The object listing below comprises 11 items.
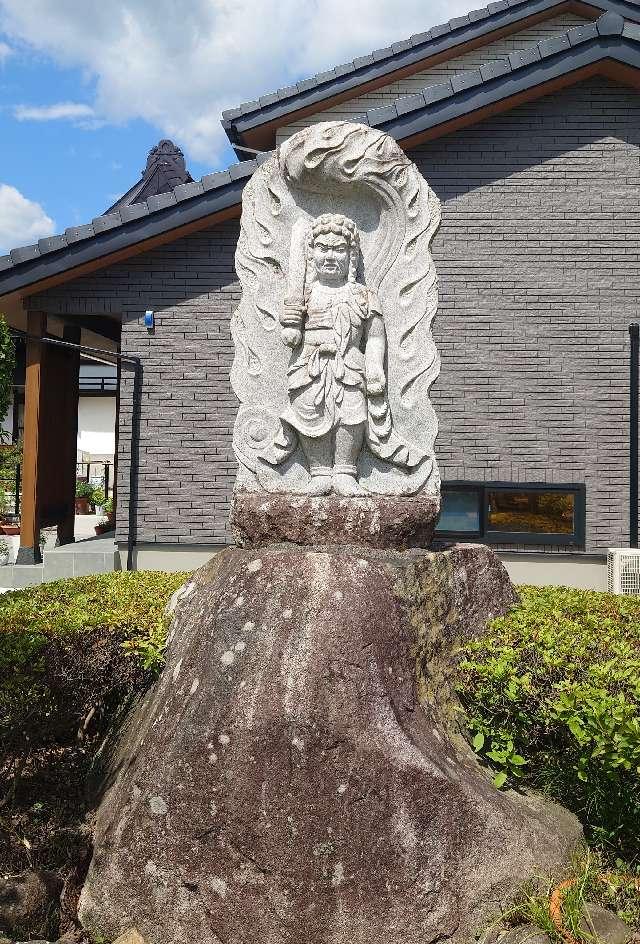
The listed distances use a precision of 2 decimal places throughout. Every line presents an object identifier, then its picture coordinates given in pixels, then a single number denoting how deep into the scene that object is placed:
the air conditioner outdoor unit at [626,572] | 7.92
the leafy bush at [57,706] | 3.68
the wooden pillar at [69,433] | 11.66
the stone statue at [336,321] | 4.28
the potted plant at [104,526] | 14.40
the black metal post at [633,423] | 8.20
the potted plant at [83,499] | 21.38
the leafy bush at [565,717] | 3.40
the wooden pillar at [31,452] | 9.17
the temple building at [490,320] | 8.28
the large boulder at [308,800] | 3.04
